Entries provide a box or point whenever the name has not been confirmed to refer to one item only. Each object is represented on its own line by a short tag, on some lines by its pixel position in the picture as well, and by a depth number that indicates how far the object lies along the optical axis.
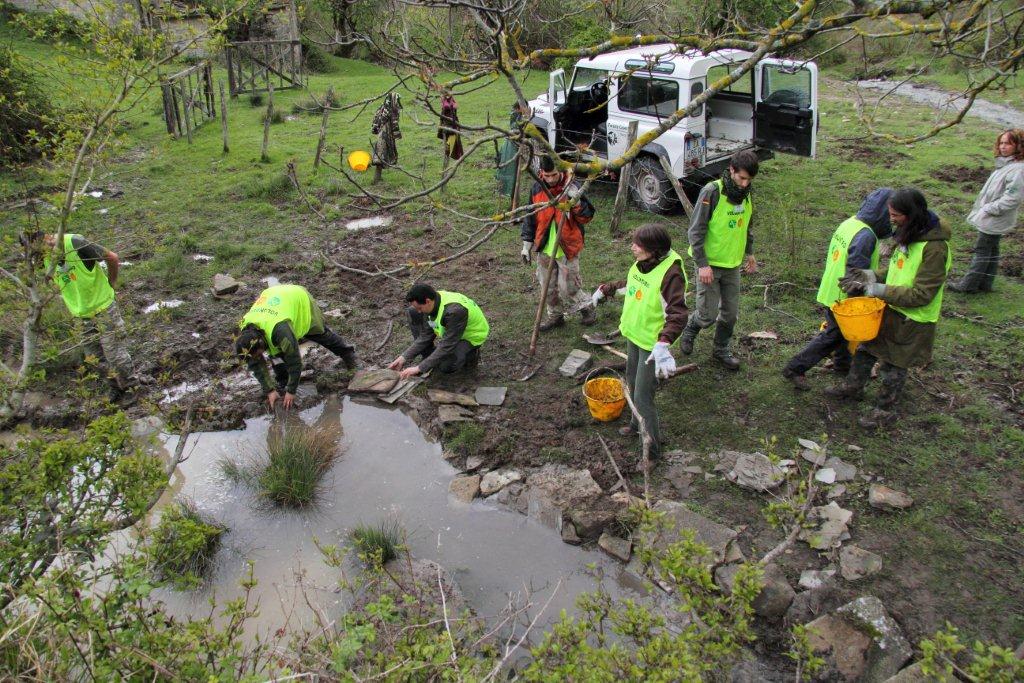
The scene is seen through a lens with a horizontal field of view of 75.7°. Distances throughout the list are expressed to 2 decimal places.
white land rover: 8.12
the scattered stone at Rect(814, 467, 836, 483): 4.39
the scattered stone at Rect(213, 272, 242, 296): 7.38
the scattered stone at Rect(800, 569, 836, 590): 3.70
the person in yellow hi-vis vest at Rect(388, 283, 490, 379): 5.36
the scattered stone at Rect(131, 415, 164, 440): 5.49
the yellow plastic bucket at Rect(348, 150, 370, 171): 9.83
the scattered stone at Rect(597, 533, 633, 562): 4.13
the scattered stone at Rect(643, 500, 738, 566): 3.89
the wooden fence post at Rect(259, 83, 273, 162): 11.47
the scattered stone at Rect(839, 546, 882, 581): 3.72
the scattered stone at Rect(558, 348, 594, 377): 5.72
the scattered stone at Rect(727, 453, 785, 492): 4.38
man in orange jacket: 5.89
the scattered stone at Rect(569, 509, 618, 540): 4.26
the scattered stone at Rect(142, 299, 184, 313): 7.10
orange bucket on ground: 5.04
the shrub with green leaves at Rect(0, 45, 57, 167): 10.16
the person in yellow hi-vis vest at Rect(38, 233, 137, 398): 5.30
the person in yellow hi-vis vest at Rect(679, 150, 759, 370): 5.00
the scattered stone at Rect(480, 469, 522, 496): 4.75
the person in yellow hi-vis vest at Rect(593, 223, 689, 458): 4.16
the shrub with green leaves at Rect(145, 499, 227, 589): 2.83
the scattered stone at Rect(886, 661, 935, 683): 3.01
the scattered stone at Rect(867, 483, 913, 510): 4.10
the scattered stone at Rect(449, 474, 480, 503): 4.73
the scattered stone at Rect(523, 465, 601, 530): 4.41
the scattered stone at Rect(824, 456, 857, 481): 4.40
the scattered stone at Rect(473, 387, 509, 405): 5.53
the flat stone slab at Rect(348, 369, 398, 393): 5.83
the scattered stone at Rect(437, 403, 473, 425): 5.38
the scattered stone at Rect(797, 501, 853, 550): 3.92
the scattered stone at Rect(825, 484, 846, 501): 4.28
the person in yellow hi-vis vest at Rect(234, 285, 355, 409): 5.15
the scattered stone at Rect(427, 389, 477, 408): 5.55
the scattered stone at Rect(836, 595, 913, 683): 3.24
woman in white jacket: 5.83
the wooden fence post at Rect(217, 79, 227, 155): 12.00
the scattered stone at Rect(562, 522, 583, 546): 4.29
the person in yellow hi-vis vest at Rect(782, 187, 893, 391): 4.71
